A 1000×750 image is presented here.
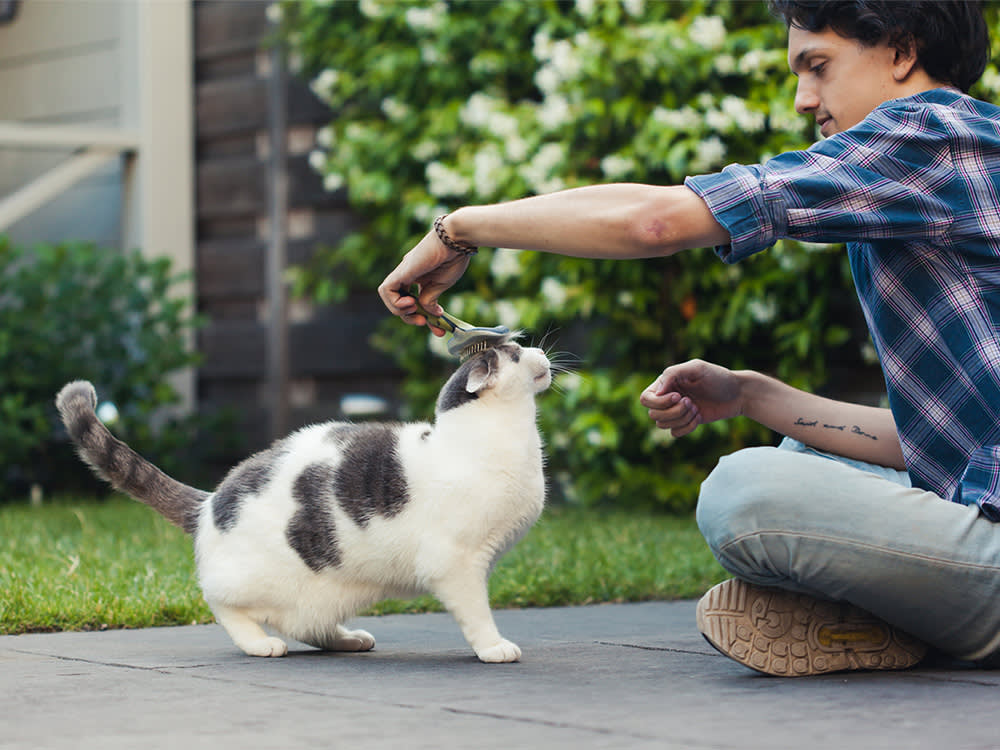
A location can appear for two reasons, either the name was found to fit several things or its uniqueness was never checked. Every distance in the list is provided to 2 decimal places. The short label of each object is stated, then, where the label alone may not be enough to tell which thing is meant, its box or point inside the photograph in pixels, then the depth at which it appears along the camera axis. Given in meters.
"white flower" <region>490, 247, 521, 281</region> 5.14
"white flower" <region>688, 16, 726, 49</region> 4.67
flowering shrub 4.72
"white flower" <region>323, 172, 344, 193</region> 6.02
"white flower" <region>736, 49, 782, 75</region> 4.56
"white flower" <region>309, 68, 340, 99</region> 6.10
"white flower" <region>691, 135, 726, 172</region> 4.61
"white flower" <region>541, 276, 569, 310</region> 4.99
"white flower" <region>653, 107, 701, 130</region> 4.66
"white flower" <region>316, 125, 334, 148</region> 6.21
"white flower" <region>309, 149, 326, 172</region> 6.10
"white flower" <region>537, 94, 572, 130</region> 4.95
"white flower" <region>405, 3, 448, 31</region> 5.59
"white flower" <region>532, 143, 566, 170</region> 4.95
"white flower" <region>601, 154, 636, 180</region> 4.77
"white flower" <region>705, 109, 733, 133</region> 4.60
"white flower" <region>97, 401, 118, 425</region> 5.82
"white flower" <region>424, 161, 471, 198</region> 5.36
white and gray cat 2.14
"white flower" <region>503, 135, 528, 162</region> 5.07
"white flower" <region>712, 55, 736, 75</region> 4.69
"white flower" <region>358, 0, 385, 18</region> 5.80
